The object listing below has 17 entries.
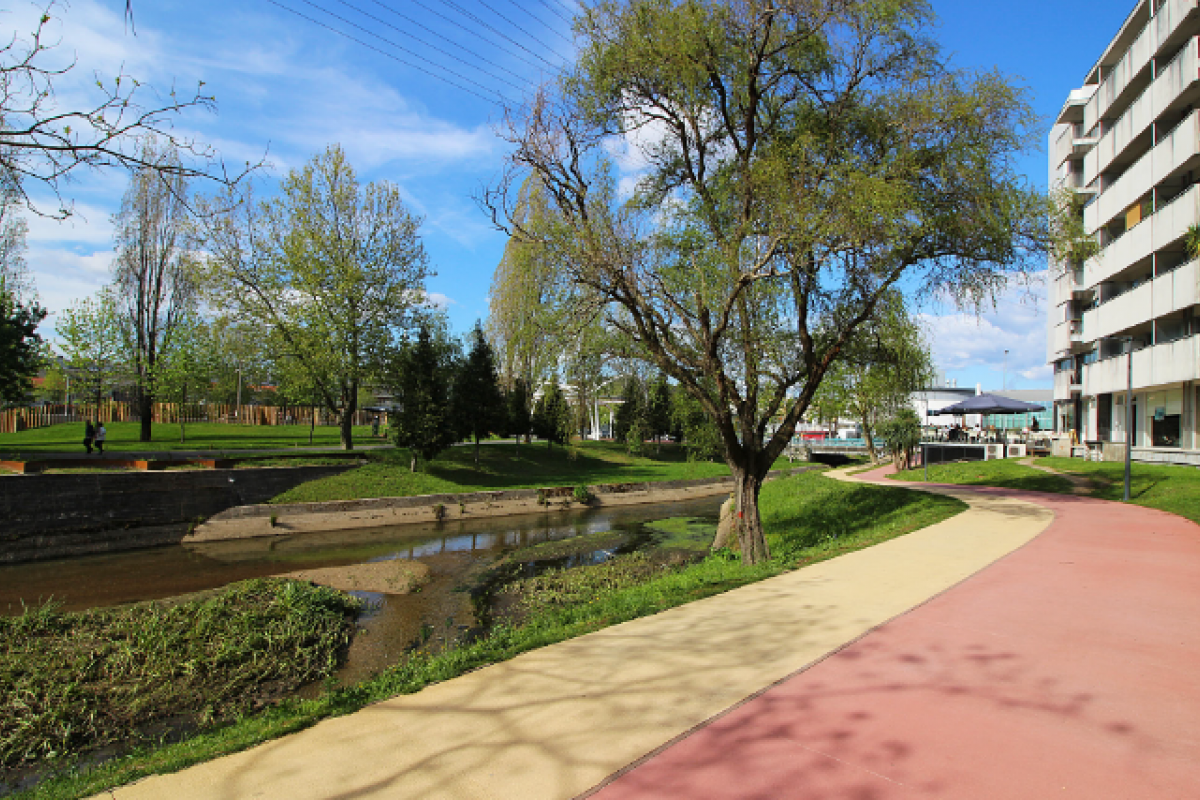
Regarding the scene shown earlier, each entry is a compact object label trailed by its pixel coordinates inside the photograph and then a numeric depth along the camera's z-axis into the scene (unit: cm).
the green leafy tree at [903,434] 3120
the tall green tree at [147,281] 3084
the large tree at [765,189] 1050
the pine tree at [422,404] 2806
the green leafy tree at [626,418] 4744
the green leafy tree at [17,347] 2358
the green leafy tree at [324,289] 2809
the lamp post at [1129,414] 1568
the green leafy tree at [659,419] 4987
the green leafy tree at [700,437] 3553
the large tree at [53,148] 389
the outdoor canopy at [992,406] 3391
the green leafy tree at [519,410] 4019
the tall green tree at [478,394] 3338
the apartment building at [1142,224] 2194
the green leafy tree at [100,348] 3194
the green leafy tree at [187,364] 3138
